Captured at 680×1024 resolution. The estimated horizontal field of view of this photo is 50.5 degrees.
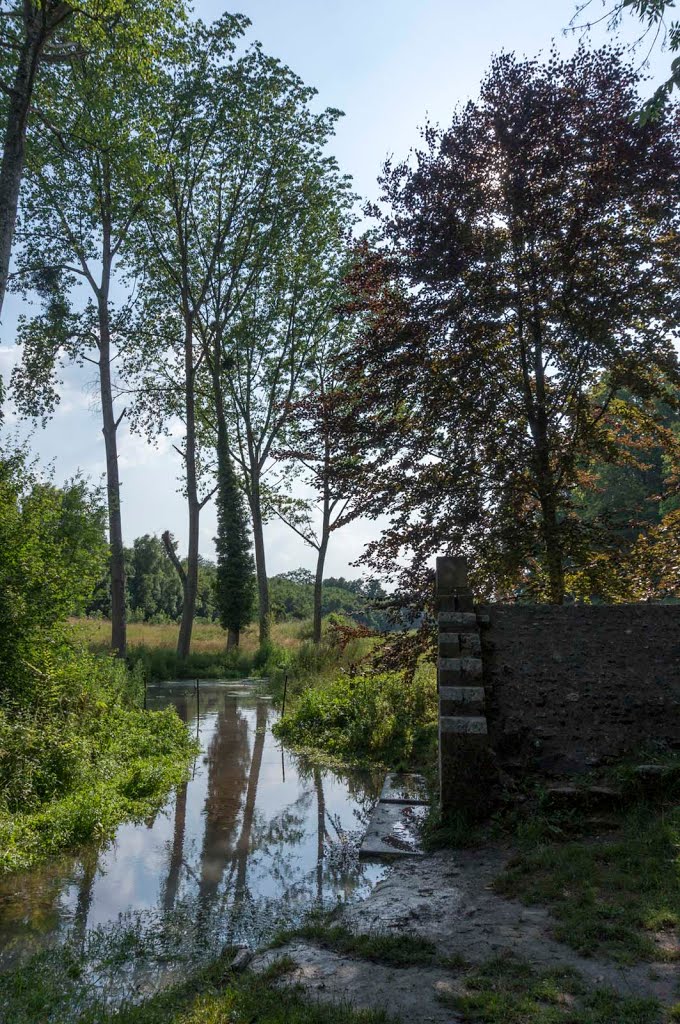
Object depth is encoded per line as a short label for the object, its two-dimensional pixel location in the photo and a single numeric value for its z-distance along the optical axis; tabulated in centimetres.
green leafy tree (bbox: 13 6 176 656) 1967
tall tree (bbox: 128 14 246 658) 2142
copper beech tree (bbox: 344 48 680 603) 967
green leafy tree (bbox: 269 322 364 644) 1044
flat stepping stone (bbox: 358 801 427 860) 651
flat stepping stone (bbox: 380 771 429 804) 811
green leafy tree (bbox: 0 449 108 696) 838
